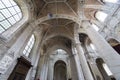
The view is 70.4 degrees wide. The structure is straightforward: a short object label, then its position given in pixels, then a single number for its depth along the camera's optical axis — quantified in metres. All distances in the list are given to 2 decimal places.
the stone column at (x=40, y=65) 10.80
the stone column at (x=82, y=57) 7.89
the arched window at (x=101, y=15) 8.64
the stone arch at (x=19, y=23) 6.03
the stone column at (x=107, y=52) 3.85
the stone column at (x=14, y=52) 5.85
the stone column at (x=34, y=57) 9.16
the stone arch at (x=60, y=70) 19.04
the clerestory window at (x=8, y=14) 6.42
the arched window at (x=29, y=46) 9.37
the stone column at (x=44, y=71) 12.52
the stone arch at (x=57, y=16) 9.85
